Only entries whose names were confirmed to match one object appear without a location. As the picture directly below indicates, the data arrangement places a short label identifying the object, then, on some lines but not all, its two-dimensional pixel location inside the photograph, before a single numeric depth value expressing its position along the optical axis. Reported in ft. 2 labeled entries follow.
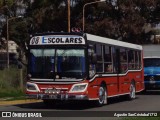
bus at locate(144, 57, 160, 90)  97.09
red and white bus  63.31
